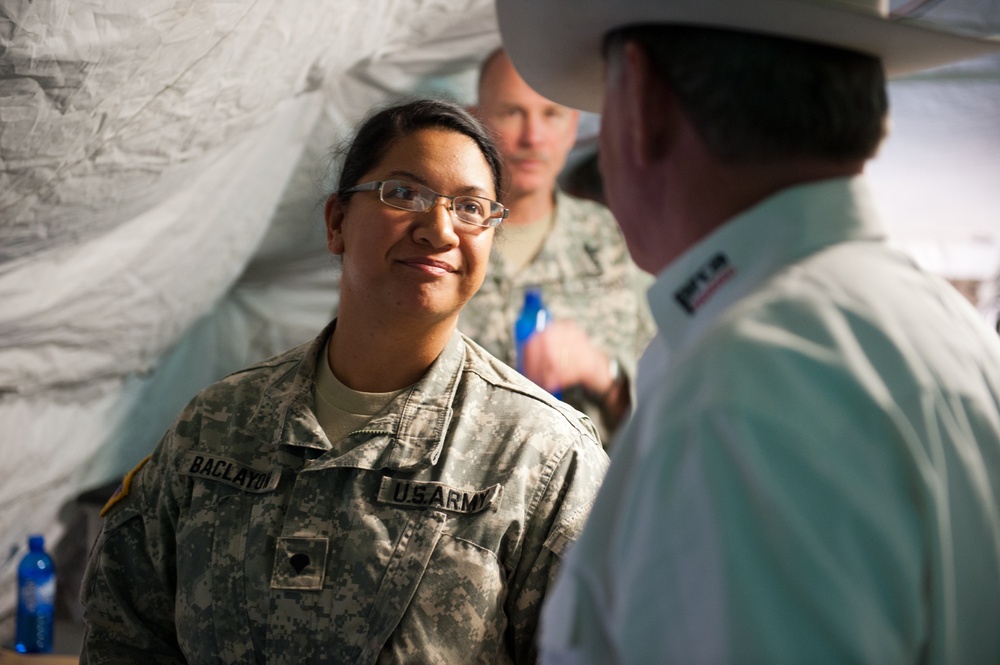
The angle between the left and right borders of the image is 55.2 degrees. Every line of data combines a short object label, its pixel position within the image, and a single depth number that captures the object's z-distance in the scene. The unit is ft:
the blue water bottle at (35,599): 7.29
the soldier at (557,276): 8.53
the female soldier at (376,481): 4.03
